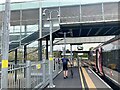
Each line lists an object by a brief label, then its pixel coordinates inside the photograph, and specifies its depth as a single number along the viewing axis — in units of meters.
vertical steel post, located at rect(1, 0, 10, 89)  2.37
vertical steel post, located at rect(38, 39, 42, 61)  12.41
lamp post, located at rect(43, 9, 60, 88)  4.89
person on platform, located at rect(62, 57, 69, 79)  6.92
